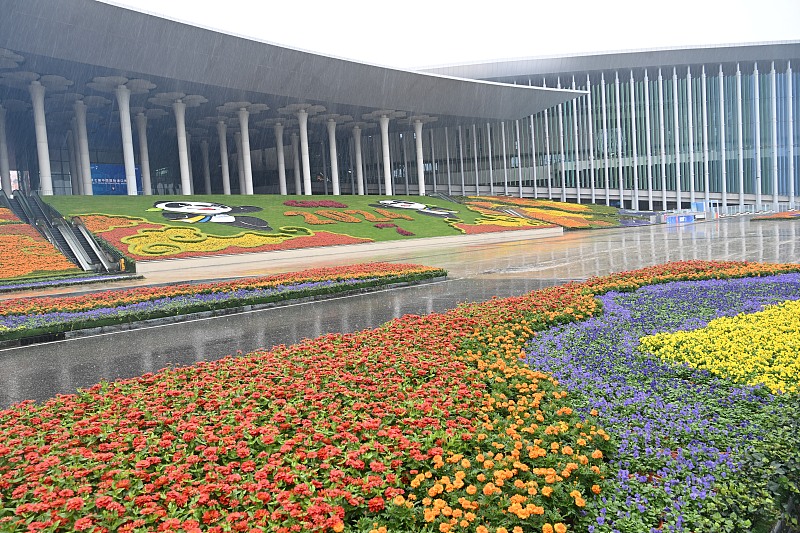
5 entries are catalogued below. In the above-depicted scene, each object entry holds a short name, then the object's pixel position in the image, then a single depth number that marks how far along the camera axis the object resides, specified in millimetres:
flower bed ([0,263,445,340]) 10773
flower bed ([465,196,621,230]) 46344
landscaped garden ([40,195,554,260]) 26438
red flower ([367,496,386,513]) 3504
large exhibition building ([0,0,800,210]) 36625
